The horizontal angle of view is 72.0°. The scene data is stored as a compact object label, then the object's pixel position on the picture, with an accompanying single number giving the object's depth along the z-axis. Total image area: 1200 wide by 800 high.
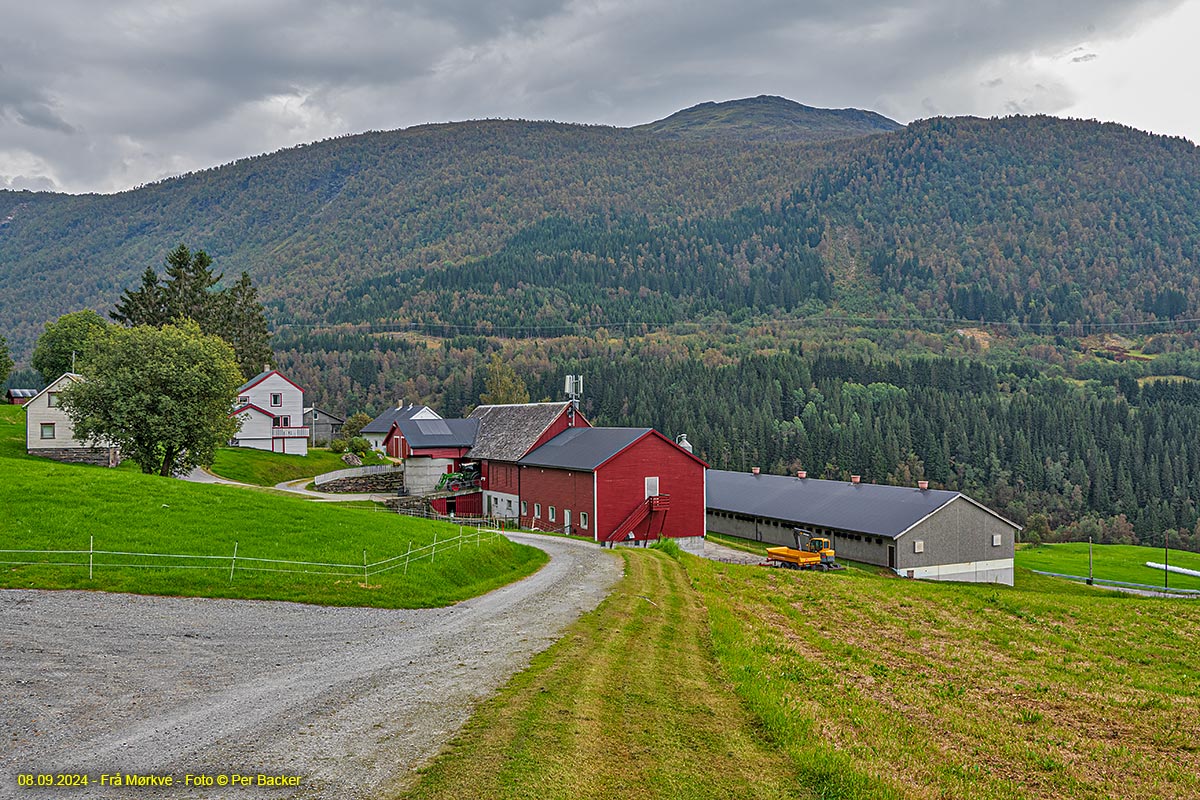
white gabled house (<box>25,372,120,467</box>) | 57.69
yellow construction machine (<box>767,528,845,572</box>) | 49.82
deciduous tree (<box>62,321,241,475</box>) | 45.00
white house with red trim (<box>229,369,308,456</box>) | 86.25
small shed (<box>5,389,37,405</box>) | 105.93
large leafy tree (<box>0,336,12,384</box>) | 82.00
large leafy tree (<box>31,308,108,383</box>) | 82.53
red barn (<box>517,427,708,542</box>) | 55.19
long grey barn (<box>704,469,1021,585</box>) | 56.00
